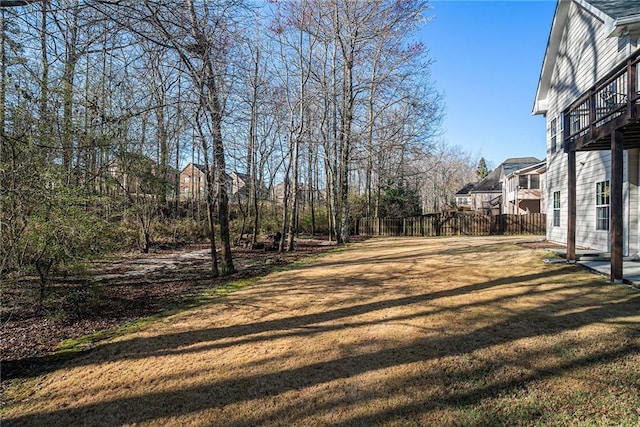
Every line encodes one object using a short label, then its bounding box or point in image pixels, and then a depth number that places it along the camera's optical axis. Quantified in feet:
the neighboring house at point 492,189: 128.10
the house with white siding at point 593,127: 18.33
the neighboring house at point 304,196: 78.43
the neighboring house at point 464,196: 165.07
